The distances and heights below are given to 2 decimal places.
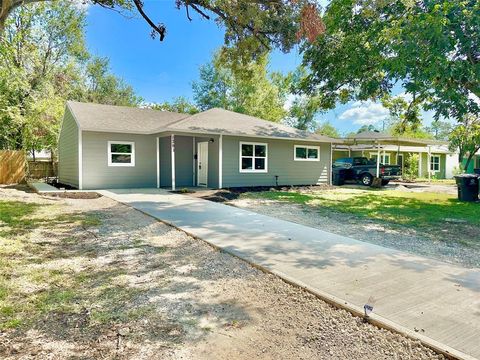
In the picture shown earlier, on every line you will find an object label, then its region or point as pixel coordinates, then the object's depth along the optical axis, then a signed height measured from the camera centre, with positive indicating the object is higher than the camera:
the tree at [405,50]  8.61 +3.61
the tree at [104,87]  30.72 +8.00
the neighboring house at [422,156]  24.99 +1.05
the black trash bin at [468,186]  12.09 -0.68
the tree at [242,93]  31.36 +7.34
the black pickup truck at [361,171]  18.42 -0.18
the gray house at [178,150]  13.71 +0.80
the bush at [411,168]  25.20 -0.01
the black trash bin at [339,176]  19.78 -0.50
